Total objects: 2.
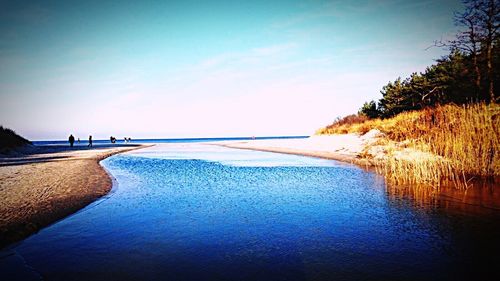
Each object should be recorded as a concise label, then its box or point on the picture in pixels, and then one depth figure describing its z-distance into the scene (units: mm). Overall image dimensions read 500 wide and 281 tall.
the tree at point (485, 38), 17484
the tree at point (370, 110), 35425
